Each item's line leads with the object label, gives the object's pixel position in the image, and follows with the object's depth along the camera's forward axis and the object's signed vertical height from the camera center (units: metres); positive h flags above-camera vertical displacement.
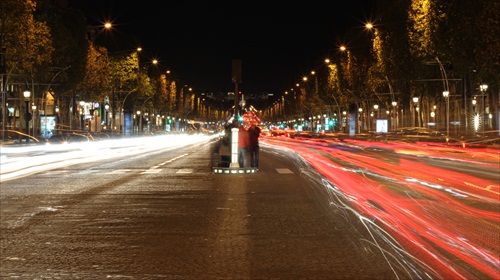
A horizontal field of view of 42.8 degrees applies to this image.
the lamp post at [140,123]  115.19 +0.83
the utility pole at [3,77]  50.50 +4.29
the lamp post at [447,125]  55.82 -0.09
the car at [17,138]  56.54 -0.82
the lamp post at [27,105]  54.62 +2.06
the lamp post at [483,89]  53.46 +2.93
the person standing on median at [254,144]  24.06 -0.67
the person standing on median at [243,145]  23.39 -0.68
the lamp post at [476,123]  55.93 +0.06
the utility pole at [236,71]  30.36 +2.65
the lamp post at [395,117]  77.14 +1.00
